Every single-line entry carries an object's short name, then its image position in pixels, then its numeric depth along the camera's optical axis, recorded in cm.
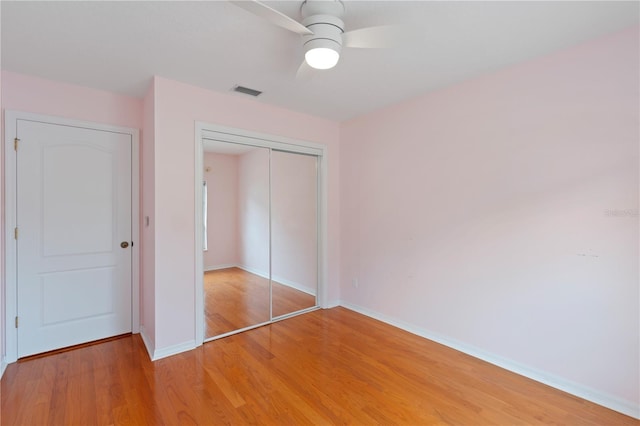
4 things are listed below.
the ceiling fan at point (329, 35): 165
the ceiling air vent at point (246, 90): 293
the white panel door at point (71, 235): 267
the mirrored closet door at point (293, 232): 365
